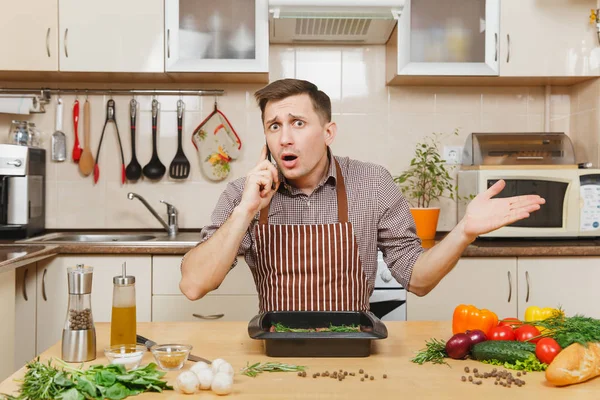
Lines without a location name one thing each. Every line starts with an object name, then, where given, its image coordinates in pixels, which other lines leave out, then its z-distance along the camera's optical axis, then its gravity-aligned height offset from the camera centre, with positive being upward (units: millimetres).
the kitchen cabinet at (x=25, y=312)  2863 -496
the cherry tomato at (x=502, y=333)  1522 -305
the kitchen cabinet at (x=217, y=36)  3207 +777
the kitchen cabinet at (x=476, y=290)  2967 -402
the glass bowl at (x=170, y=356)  1396 -330
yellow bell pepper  1594 -273
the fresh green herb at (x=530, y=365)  1397 -347
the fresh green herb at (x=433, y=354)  1475 -347
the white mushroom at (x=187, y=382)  1251 -346
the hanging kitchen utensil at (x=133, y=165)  3543 +173
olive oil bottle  1539 -267
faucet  3439 -105
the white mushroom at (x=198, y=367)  1288 -327
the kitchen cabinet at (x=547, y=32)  3229 +807
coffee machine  3125 +31
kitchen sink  3174 -197
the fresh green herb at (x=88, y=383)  1214 -346
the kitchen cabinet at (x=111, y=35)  3193 +774
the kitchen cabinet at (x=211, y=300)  2988 -459
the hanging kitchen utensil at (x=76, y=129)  3535 +361
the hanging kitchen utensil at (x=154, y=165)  3551 +174
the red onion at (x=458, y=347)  1477 -326
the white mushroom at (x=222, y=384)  1245 -346
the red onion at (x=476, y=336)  1492 -307
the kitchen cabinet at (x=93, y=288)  2943 -403
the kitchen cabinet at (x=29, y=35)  3158 +767
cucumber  1414 -324
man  1904 -90
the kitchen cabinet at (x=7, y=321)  2541 -480
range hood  3002 +842
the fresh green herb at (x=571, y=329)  1380 -279
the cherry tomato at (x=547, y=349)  1394 -313
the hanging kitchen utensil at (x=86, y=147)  3537 +264
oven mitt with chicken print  3561 +293
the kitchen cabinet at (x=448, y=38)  3229 +777
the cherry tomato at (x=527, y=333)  1491 -301
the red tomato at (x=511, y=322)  1595 -294
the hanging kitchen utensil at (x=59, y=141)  3525 +296
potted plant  3256 +84
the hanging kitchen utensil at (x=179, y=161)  3549 +195
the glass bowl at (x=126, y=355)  1392 -329
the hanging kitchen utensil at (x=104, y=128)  3549 +367
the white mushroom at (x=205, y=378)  1266 -340
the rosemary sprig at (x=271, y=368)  1390 -354
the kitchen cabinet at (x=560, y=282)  2967 -366
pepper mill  1488 -282
